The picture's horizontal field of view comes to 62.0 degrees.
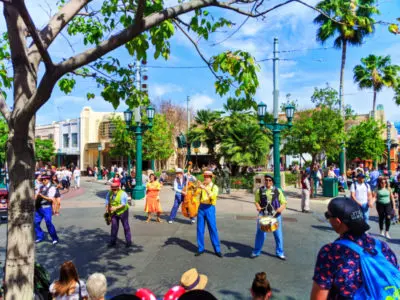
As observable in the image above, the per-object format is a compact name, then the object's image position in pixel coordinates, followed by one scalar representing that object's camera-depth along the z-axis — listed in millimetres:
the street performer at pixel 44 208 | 7691
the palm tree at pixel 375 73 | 27141
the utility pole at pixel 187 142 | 23219
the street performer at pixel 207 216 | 6547
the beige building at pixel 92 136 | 44438
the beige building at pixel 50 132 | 50625
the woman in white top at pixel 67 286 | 3383
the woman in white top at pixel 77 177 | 23128
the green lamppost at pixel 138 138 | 15602
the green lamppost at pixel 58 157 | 47656
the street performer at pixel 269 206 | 6348
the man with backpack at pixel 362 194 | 8234
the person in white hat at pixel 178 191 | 10390
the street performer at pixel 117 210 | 7234
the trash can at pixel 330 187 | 16453
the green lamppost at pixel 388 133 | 23547
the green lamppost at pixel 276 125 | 14094
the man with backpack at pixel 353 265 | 1973
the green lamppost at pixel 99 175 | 35156
